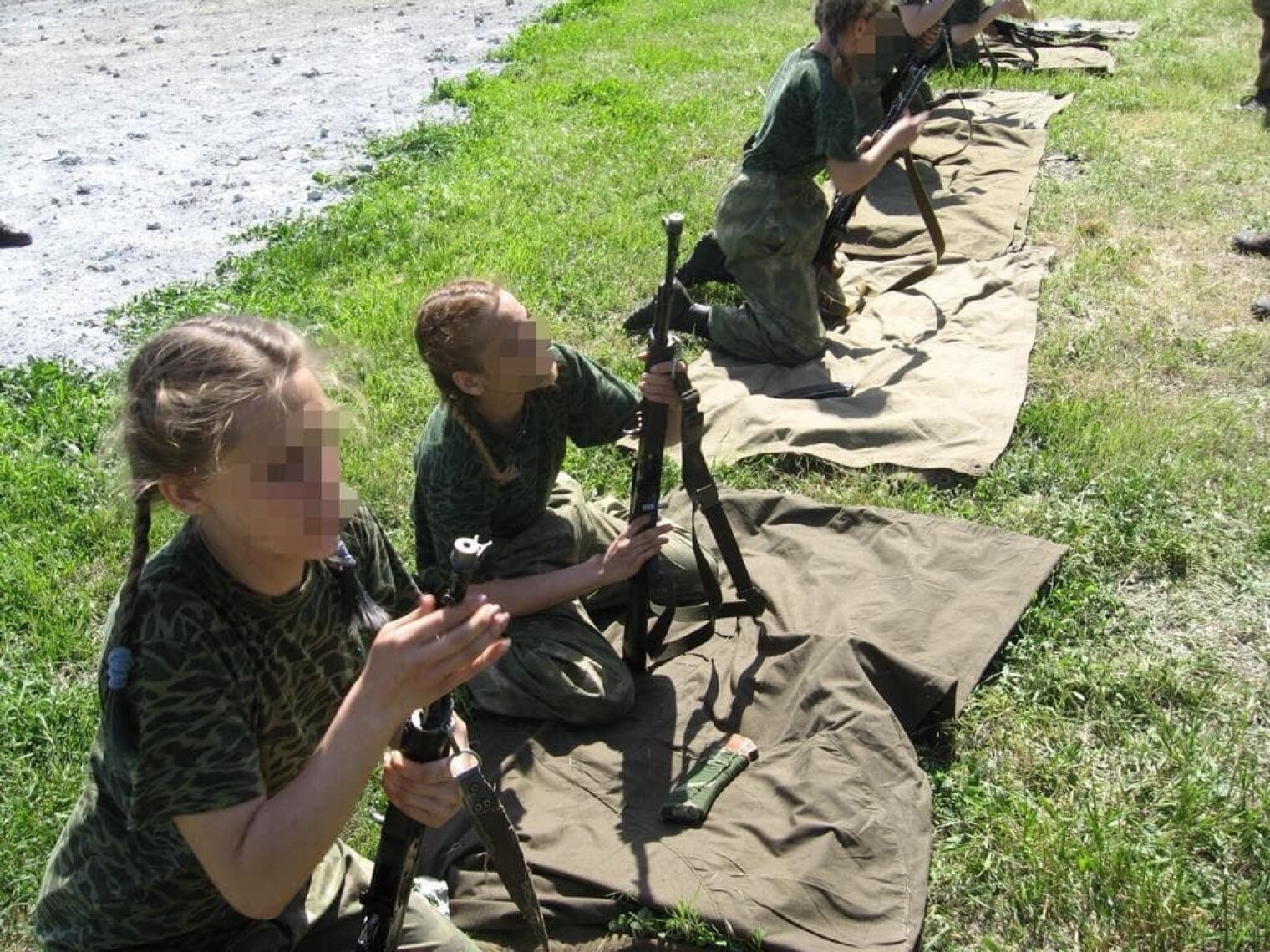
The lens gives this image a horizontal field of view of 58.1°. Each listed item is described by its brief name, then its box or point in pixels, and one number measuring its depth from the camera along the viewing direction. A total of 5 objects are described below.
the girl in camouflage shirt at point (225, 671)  2.10
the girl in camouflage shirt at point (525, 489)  3.53
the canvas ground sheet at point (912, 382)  5.41
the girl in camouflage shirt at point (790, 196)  5.94
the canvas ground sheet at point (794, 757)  3.15
